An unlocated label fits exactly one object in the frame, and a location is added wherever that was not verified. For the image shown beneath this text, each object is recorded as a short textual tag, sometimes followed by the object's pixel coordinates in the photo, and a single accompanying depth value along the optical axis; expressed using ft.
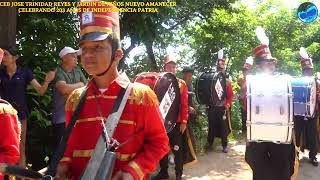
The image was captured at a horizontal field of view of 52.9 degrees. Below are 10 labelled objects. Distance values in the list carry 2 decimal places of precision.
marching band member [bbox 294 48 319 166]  19.83
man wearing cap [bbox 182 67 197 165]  17.15
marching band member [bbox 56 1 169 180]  5.59
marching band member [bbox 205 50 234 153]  22.96
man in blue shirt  13.28
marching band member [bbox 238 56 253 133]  25.93
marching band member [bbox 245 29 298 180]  12.13
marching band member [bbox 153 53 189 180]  15.81
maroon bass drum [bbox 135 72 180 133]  13.96
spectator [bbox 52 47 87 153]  14.02
